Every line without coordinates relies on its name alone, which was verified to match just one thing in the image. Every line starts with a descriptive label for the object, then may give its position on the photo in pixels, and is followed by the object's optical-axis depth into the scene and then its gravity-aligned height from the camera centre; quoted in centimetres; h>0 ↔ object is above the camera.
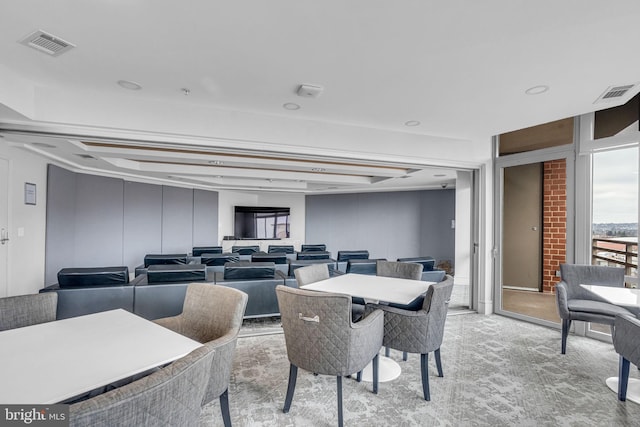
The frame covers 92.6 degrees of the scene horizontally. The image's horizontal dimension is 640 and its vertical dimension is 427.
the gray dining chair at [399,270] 338 -61
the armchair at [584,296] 292 -82
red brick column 401 -3
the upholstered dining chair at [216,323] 157 -69
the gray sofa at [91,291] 289 -76
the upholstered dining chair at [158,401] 76 -52
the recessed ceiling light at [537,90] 272 +117
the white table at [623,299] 229 -61
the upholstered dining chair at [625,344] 204 -86
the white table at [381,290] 236 -62
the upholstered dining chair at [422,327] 225 -83
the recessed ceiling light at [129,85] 270 +115
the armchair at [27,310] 176 -60
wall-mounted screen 921 -24
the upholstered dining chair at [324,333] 185 -74
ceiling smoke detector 276 +115
